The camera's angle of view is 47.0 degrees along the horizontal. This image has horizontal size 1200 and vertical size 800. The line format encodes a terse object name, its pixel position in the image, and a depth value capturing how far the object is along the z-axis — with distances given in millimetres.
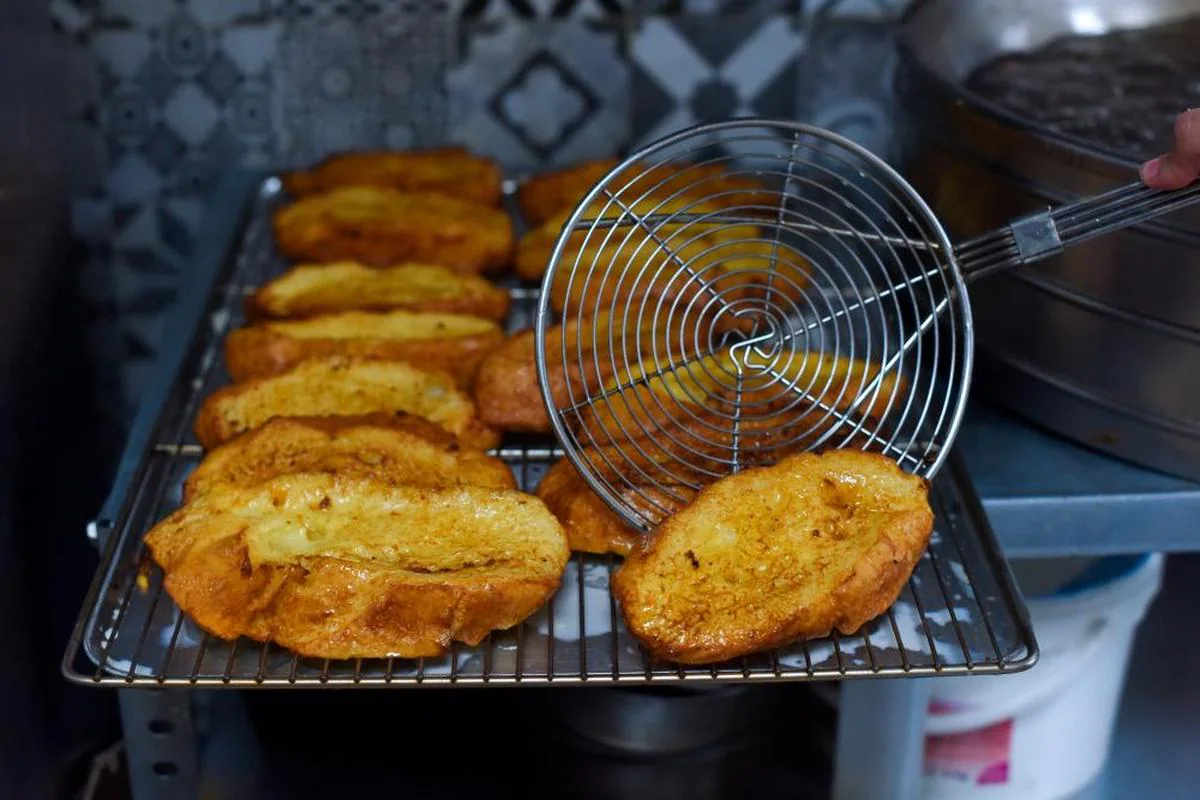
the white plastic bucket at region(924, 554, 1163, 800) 1810
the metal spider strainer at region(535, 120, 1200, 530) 1312
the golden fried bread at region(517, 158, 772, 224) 2045
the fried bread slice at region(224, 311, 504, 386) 1696
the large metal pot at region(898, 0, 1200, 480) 1450
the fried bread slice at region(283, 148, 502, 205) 2137
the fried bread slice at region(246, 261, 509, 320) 1823
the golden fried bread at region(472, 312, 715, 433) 1590
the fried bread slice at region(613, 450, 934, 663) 1229
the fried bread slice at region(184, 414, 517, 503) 1455
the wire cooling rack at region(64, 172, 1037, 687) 1223
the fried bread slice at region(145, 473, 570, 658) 1230
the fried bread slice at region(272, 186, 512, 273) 1955
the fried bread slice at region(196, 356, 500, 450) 1577
